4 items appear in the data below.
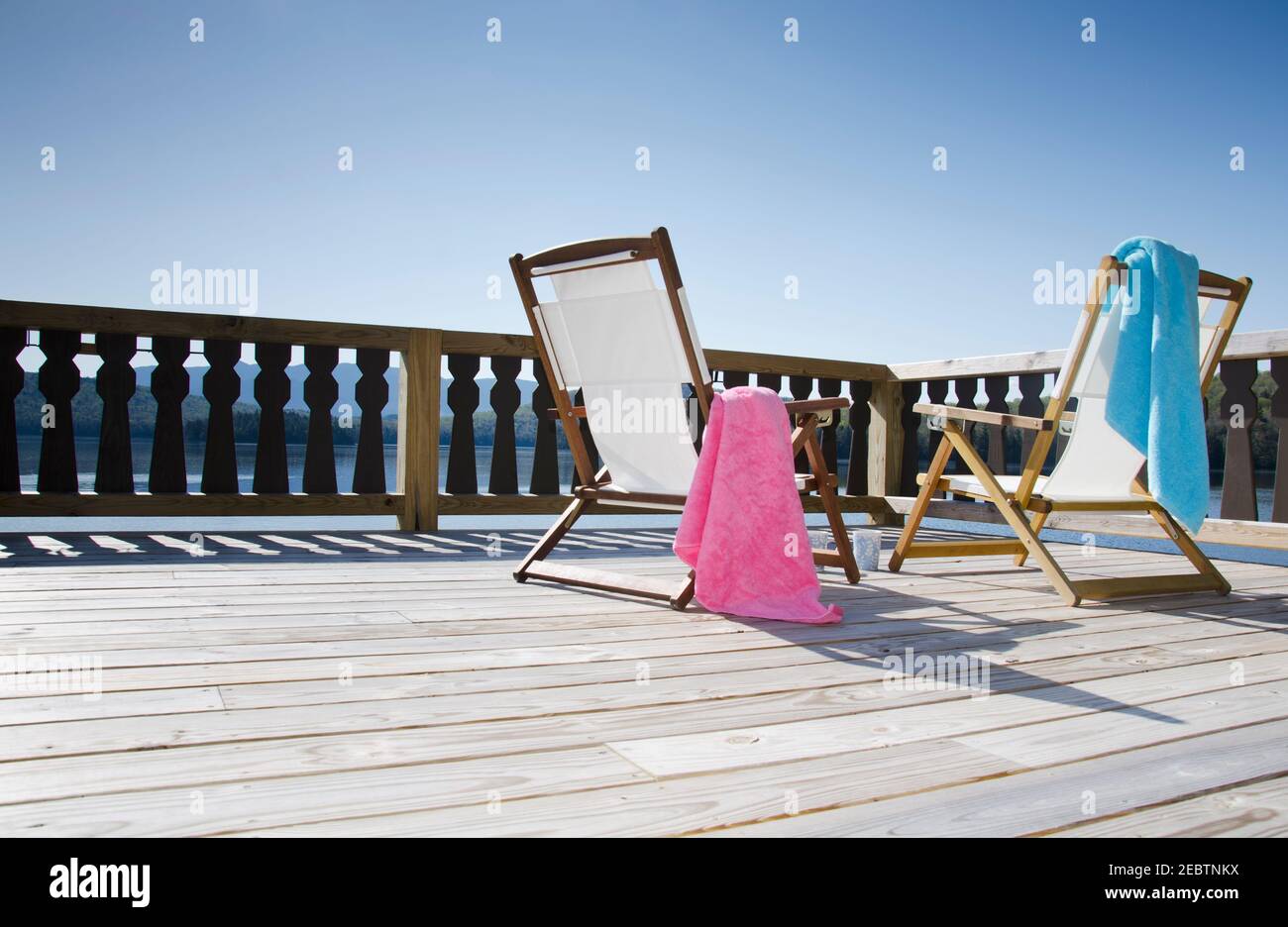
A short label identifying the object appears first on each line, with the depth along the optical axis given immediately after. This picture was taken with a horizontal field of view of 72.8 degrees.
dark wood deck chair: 2.56
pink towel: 2.46
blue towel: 2.75
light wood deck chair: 2.79
